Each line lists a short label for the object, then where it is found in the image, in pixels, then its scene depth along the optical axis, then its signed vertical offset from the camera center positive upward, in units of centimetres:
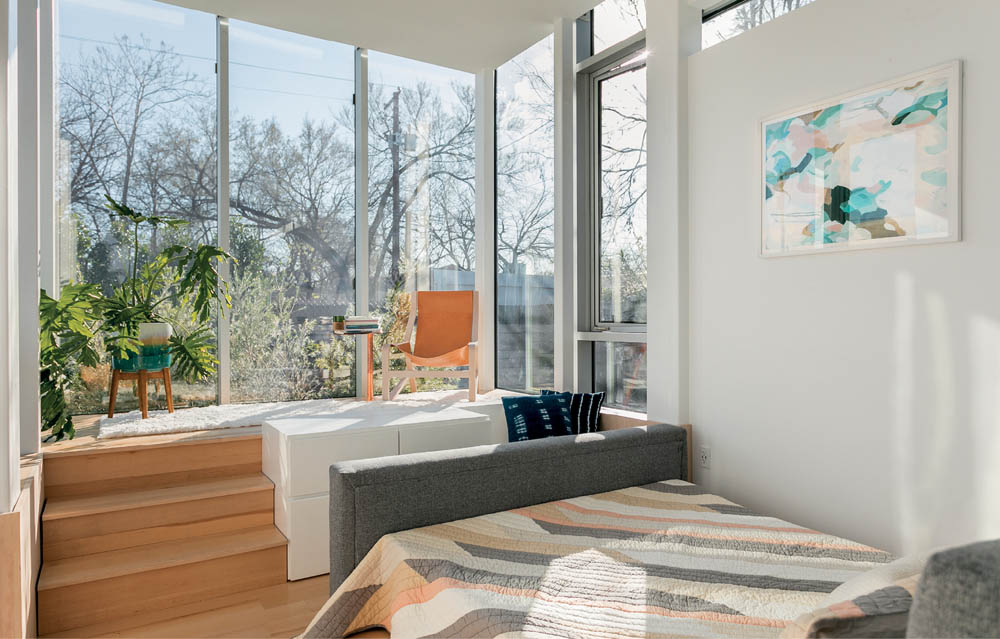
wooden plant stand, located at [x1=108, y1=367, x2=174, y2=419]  360 -35
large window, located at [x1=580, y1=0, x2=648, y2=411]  369 +71
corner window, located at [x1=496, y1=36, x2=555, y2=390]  440 +71
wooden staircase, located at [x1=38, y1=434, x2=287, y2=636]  248 -95
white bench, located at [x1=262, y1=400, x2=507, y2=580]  284 -63
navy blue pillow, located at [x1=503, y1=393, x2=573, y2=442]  315 -51
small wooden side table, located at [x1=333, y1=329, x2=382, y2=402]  458 -34
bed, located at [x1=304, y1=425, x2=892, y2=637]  162 -76
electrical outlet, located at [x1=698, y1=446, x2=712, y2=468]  302 -68
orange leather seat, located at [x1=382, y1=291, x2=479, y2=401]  445 -8
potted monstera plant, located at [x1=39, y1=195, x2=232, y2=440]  307 +0
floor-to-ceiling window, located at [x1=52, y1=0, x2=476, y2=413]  400 +105
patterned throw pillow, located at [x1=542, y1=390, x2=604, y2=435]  337 -51
